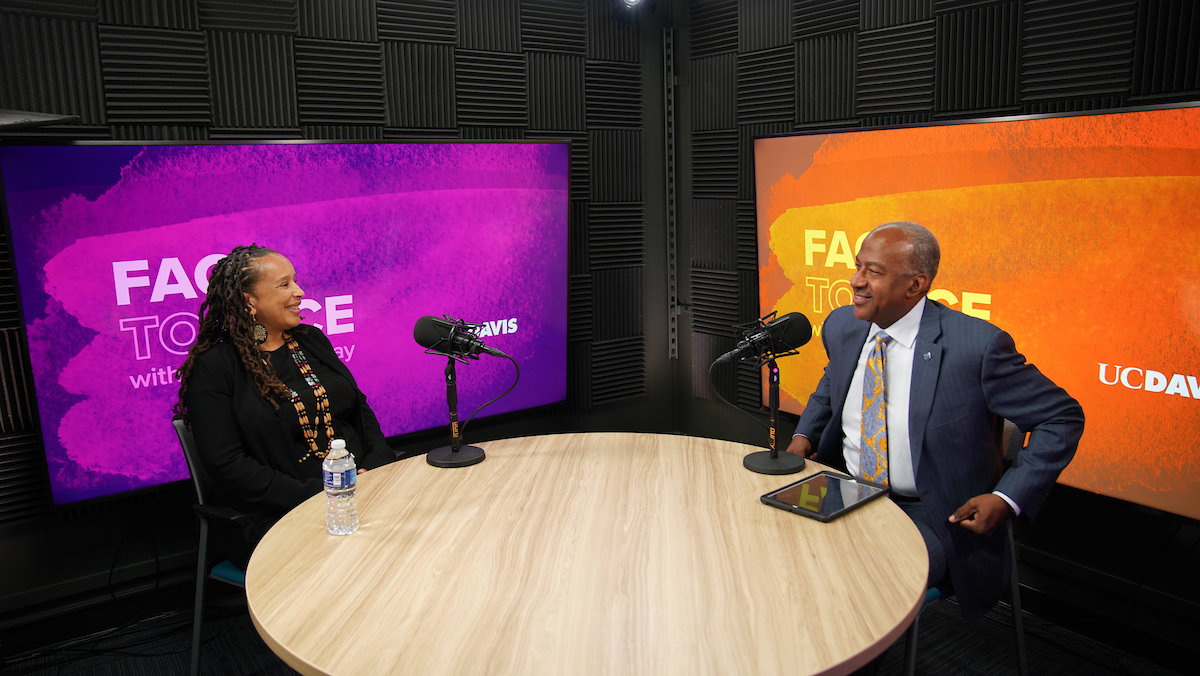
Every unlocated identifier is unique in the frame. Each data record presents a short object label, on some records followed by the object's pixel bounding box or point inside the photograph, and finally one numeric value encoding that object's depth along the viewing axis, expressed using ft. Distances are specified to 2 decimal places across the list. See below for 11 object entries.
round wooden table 4.85
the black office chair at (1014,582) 7.62
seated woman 8.61
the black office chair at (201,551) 8.38
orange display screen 8.91
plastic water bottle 6.80
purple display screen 9.77
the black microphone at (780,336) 7.73
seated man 7.43
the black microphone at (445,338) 8.35
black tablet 6.81
